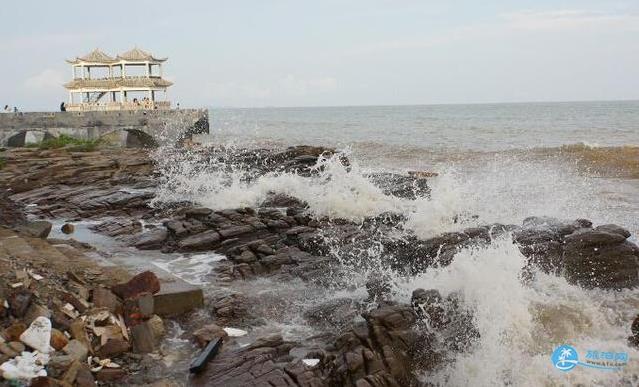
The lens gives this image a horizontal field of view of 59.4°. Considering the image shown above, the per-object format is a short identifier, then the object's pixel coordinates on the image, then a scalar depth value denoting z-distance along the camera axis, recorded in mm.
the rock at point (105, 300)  6848
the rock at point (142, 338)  6293
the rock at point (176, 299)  7293
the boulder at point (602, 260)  7996
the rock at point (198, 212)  12820
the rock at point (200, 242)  11148
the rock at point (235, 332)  6789
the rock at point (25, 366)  5215
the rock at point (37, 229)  10648
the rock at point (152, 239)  11430
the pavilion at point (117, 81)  40344
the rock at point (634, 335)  6016
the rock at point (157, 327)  6617
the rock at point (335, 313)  7121
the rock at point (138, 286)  7219
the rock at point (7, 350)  5480
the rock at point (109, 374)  5625
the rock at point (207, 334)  6508
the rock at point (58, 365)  5402
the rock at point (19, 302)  6090
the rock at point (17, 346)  5590
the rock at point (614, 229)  8547
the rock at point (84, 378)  5353
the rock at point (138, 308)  6836
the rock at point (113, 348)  6062
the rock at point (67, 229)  12758
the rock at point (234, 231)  11422
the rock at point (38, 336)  5672
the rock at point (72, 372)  5336
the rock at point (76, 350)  5711
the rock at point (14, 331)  5730
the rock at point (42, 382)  5086
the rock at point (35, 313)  6027
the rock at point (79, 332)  6027
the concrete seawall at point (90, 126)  34219
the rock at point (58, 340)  5777
